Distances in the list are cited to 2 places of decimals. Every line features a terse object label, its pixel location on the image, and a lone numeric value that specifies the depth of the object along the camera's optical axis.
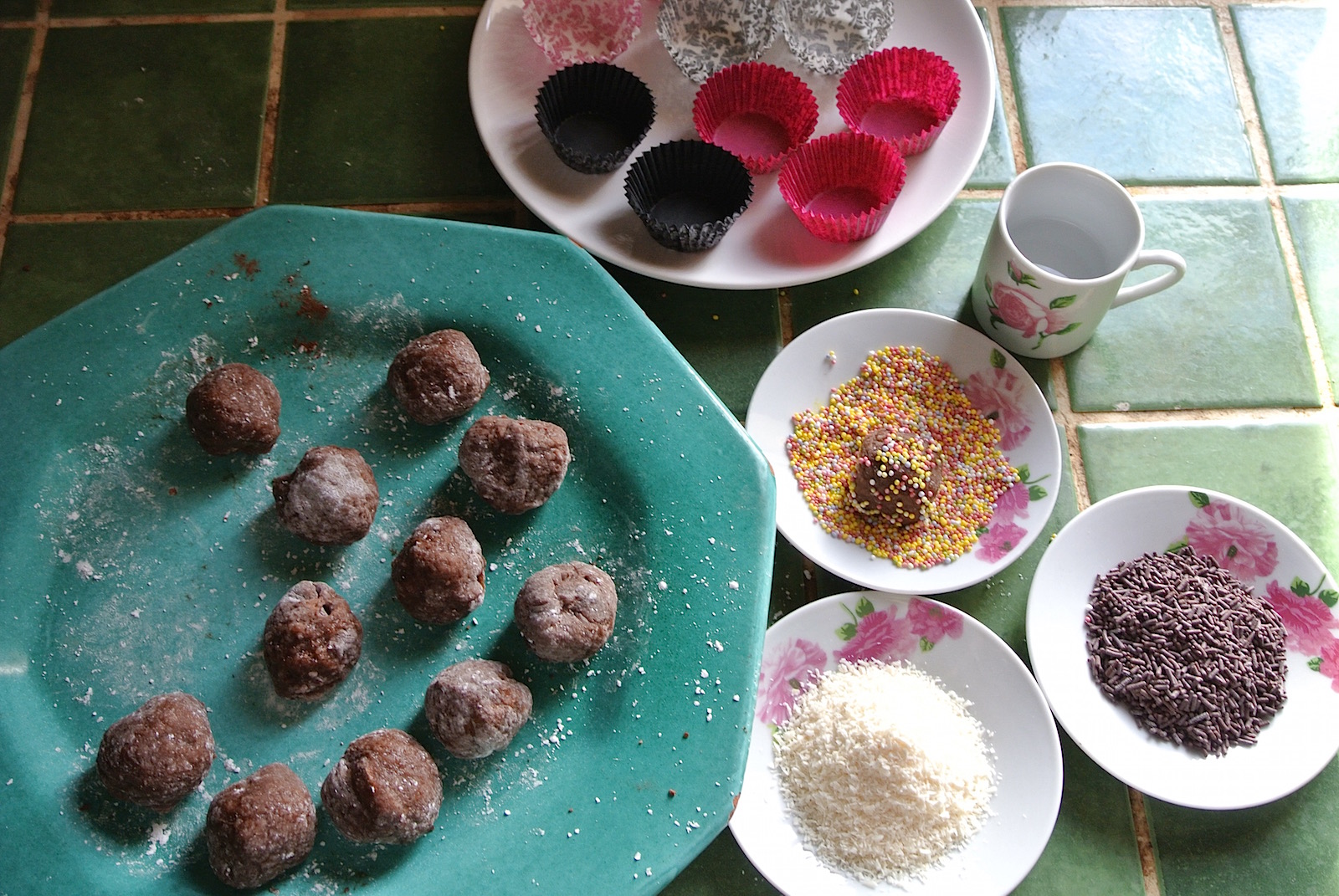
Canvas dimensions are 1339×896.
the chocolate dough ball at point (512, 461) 0.46
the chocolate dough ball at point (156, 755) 0.43
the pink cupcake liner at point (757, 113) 0.53
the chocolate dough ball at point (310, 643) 0.44
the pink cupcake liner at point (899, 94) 0.53
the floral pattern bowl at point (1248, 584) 0.47
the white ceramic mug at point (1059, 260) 0.49
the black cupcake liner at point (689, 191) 0.51
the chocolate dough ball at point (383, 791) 0.43
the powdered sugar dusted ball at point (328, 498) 0.45
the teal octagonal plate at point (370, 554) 0.44
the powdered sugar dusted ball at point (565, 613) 0.44
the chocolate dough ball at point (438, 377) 0.47
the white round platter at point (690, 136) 0.51
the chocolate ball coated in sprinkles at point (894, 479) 0.49
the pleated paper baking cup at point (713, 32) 0.54
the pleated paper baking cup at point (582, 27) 0.54
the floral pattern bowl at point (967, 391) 0.49
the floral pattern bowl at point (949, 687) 0.46
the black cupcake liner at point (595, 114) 0.52
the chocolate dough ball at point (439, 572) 0.45
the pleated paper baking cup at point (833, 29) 0.54
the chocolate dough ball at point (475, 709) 0.43
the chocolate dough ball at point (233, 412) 0.46
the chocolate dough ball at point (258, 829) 0.42
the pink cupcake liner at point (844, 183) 0.51
